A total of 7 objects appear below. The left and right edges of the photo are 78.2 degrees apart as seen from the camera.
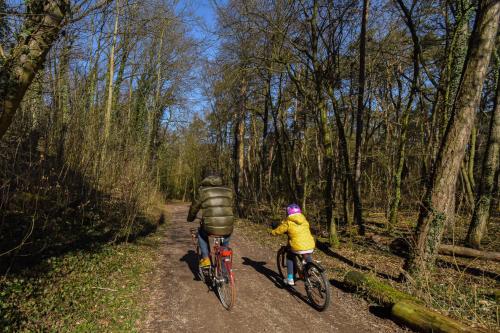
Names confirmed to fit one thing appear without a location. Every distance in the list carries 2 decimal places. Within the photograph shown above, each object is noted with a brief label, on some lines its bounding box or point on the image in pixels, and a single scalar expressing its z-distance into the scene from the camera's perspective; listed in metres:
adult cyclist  5.83
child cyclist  5.75
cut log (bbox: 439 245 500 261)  8.61
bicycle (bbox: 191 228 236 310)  5.24
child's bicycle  5.23
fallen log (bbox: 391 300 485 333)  4.29
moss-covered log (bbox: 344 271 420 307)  5.48
